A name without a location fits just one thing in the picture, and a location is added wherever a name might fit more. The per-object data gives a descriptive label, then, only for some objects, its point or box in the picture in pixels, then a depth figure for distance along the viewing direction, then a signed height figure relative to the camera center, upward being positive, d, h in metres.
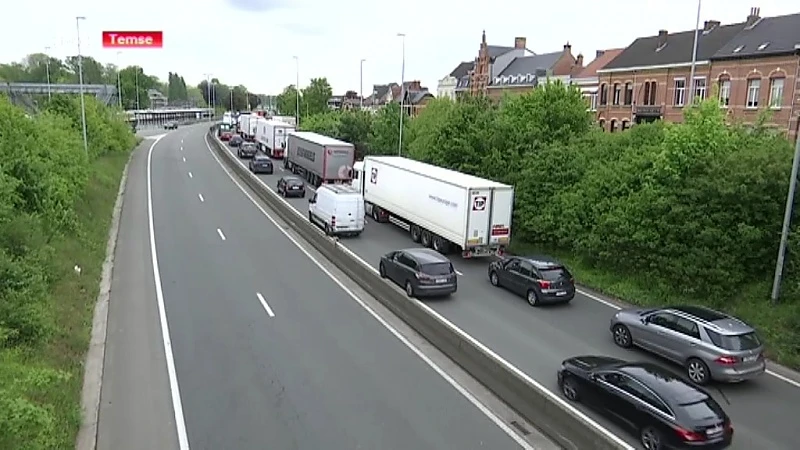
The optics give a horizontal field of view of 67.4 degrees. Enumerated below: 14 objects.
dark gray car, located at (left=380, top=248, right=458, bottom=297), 19.81 -5.04
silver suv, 14.12 -5.20
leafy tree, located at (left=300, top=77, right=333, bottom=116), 92.75 +3.17
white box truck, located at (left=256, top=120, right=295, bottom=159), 59.75 -2.00
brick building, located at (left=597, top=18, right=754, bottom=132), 46.34 +4.16
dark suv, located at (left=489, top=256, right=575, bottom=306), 19.91 -5.20
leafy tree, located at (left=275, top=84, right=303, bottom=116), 104.84 +2.67
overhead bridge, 84.38 +3.12
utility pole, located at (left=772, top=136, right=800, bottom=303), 17.25 -2.84
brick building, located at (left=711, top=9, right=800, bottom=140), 37.66 +3.88
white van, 28.33 -4.35
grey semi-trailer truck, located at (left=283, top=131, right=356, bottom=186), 42.34 -2.93
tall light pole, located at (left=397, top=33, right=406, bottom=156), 46.70 +1.38
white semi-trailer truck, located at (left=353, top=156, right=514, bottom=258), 24.69 -3.72
